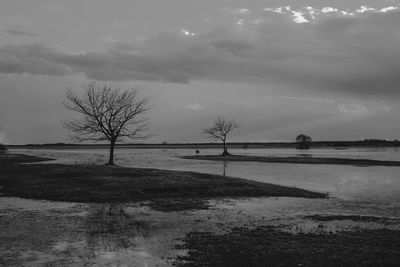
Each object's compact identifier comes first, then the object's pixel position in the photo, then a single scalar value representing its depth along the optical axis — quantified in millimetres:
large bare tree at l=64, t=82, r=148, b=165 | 55875
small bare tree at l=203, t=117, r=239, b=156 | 113088
